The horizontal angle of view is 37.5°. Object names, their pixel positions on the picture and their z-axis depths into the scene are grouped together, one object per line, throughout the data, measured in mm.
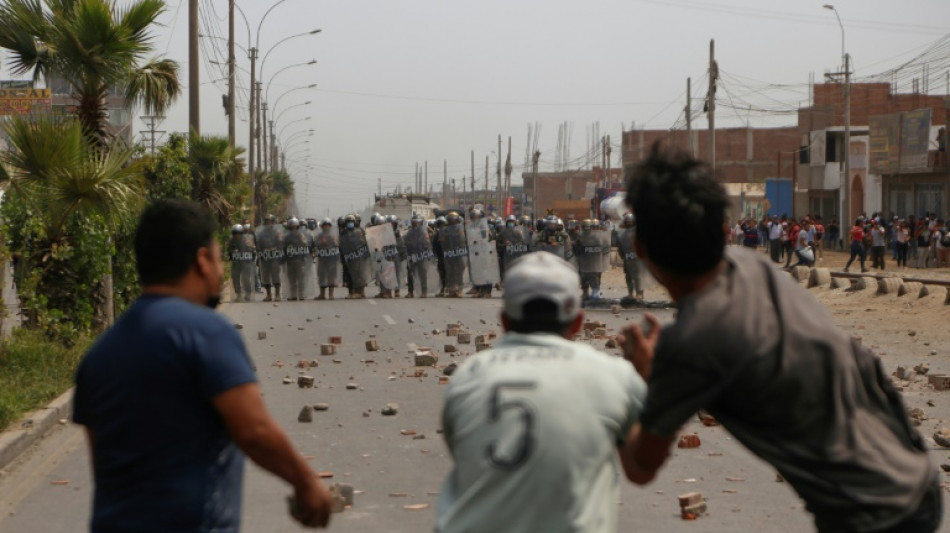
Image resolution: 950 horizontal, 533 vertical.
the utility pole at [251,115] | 56362
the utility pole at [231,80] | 43150
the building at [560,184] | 131500
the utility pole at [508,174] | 120562
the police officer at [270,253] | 30969
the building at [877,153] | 53719
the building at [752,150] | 102625
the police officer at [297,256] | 30797
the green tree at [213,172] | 35688
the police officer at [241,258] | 30672
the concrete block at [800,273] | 34281
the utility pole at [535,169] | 100125
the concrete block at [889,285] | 27797
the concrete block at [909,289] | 26838
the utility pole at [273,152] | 92525
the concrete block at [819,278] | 31628
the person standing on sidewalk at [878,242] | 41281
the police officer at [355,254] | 31328
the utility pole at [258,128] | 63875
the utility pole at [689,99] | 53869
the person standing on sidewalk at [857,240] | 39281
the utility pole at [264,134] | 74812
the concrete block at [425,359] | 16203
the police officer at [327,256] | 31297
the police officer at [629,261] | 28567
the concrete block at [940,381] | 14258
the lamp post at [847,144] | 52094
